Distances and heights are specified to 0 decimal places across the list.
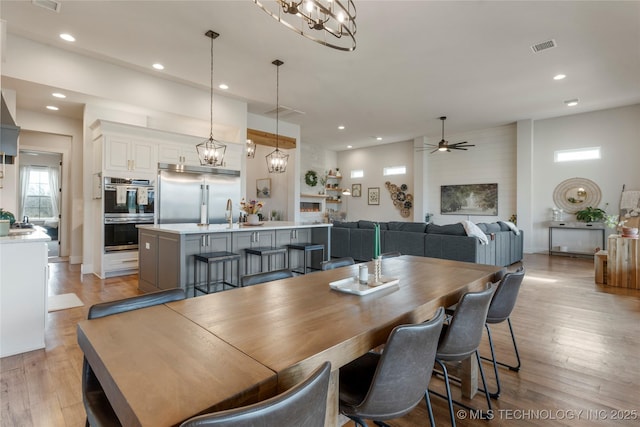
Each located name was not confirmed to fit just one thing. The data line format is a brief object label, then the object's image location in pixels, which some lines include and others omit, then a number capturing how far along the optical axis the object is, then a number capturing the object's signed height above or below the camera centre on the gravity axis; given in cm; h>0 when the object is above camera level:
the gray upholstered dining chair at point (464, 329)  152 -58
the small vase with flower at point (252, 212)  464 +0
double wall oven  515 +2
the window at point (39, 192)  803 +47
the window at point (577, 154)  735 +145
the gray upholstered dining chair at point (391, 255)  317 -43
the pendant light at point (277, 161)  513 +83
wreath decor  1067 +116
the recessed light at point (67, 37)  414 +229
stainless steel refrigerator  564 +36
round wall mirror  732 +49
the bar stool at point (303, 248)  463 -52
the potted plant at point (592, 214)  705 +2
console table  725 -54
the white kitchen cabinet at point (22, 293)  253 -69
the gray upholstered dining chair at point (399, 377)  113 -62
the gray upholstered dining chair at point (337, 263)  255 -42
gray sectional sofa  528 -53
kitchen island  367 -44
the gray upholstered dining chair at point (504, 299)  201 -56
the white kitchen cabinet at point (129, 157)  509 +90
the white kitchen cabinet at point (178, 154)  568 +105
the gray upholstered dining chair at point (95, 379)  117 -71
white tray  175 -43
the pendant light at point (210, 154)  451 +83
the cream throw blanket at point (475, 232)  514 -29
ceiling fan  782 +171
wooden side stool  493 -85
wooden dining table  84 -46
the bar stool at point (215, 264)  361 -69
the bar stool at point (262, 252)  414 -53
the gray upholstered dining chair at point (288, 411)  65 -44
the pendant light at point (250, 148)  712 +148
